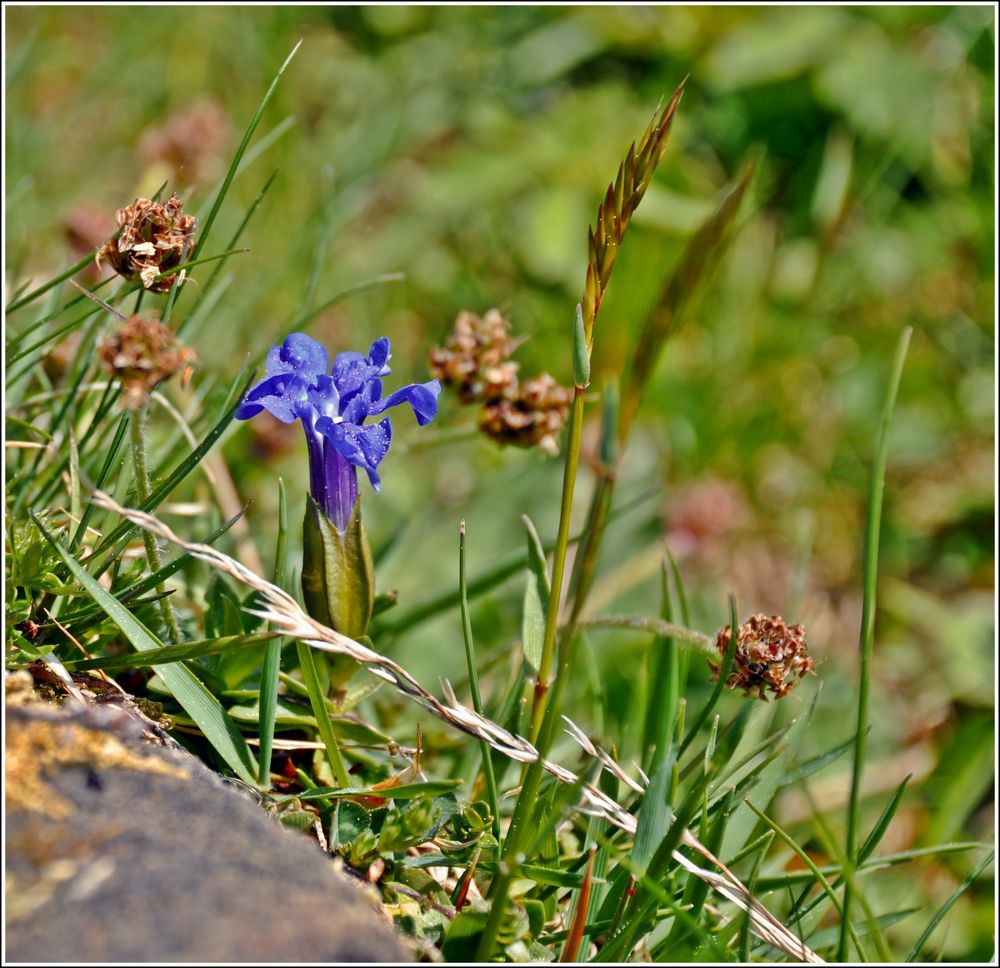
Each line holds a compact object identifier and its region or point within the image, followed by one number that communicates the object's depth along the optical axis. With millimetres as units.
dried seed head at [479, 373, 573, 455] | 991
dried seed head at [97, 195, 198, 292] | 952
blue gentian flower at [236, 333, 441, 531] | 953
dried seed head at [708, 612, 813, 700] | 948
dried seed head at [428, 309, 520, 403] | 995
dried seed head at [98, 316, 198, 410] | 934
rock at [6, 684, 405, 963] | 919
